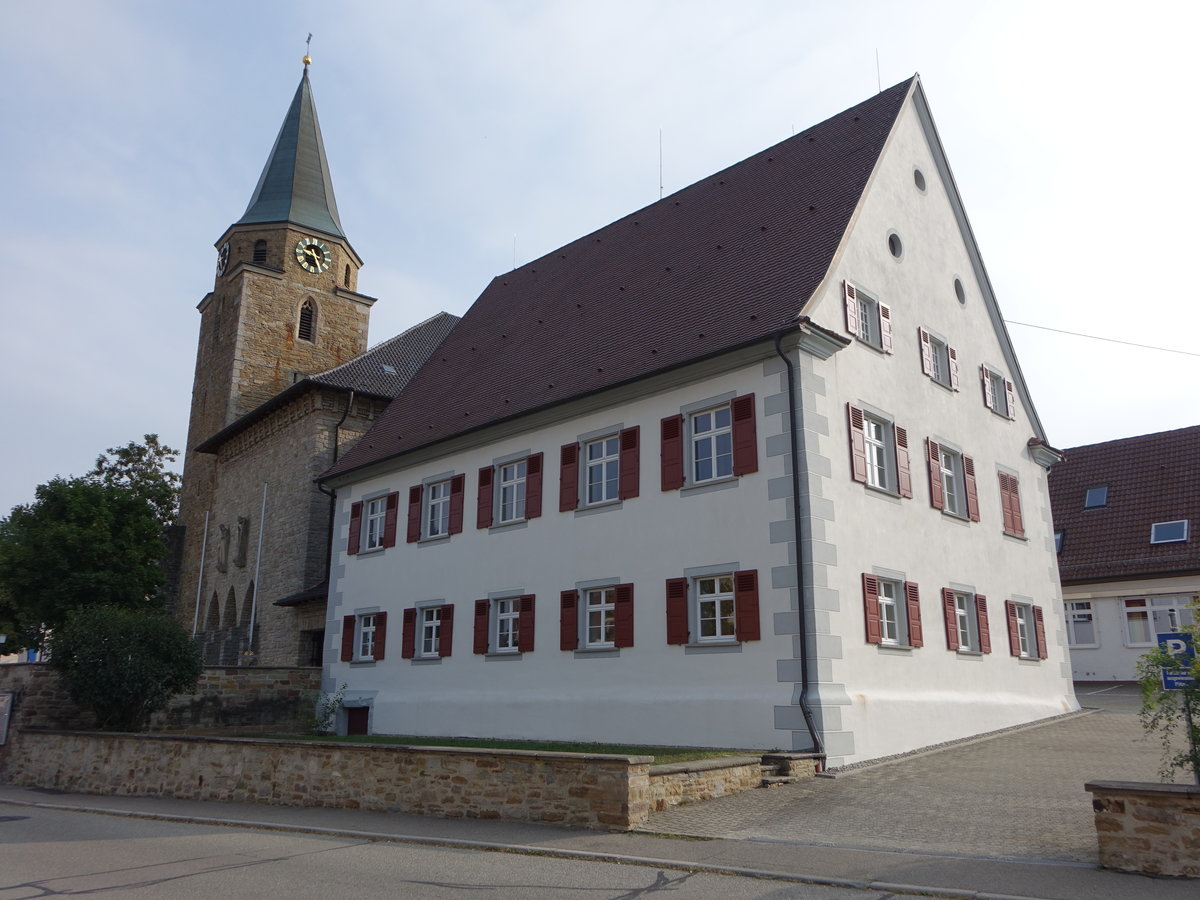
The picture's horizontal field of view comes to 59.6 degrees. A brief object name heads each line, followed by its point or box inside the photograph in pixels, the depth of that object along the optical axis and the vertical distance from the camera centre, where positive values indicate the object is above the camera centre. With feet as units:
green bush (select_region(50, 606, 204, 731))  63.36 +3.60
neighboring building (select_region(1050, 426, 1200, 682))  88.69 +15.44
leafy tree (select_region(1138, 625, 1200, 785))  25.75 +0.73
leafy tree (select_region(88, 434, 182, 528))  152.66 +35.63
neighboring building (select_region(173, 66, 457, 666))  96.99 +31.94
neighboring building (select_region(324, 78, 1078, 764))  50.34 +12.83
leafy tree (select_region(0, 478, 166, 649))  124.98 +19.68
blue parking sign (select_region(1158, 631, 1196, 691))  25.96 +1.76
